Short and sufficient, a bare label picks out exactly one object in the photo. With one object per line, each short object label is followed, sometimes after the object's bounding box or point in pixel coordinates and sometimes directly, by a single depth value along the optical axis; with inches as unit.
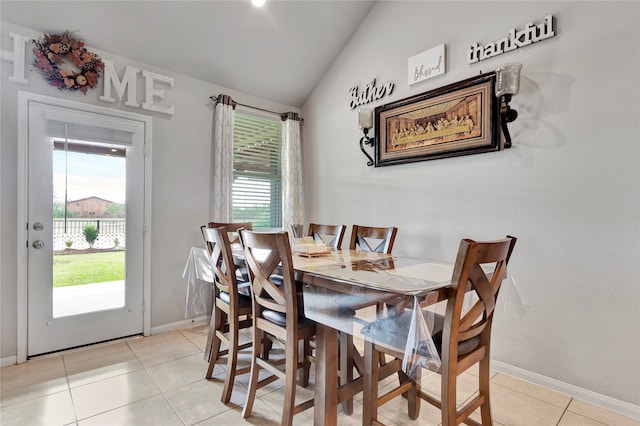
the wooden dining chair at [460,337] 49.7
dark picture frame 95.1
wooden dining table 51.6
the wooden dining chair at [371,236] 99.7
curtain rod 134.6
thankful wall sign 84.6
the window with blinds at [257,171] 147.1
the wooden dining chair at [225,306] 78.2
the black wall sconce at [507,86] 85.1
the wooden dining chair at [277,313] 62.4
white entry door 101.0
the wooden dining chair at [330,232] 109.8
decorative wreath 98.4
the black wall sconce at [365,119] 122.4
